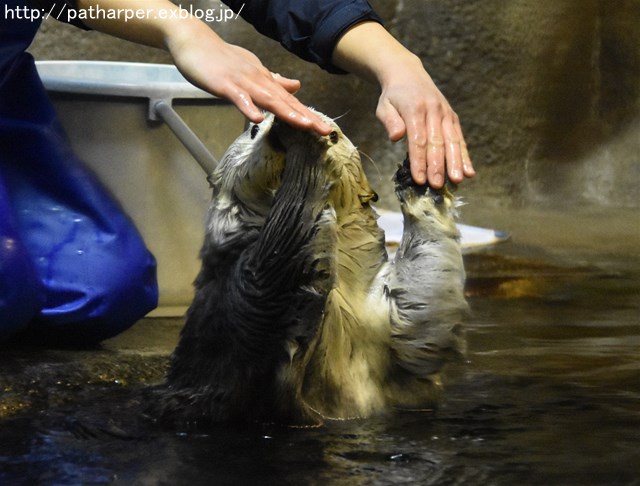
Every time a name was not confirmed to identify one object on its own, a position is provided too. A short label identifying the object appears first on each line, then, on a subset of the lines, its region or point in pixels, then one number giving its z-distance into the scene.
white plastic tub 5.82
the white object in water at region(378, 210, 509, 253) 8.52
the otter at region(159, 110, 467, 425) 3.97
